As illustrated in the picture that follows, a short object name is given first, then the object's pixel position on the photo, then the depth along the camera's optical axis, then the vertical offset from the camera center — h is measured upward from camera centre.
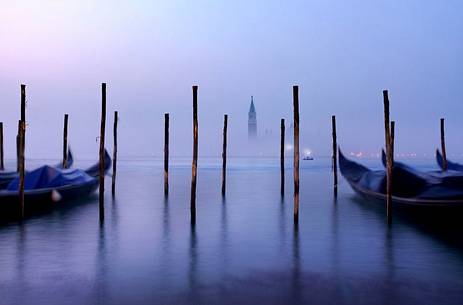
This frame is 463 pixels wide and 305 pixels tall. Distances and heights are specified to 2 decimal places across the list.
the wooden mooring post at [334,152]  18.14 +0.45
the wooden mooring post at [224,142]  18.62 +0.87
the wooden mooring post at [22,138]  11.07 +0.62
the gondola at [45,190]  11.81 -0.87
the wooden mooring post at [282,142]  18.61 +0.88
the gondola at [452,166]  23.83 -0.25
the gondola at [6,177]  17.73 -0.60
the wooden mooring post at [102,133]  10.74 +0.74
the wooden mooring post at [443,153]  22.15 +0.45
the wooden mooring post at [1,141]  22.46 +1.15
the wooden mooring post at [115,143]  18.53 +0.86
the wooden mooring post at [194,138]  10.77 +0.61
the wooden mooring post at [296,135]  10.45 +0.65
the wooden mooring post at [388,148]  10.54 +0.33
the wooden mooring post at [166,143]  17.36 +0.79
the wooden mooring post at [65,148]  18.94 +0.65
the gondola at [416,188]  10.95 -0.75
